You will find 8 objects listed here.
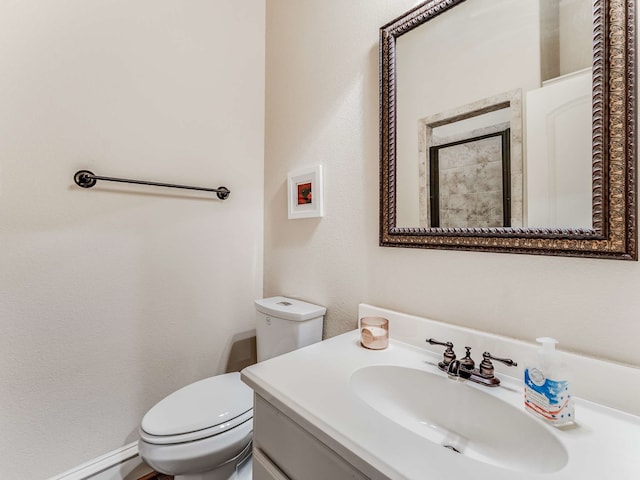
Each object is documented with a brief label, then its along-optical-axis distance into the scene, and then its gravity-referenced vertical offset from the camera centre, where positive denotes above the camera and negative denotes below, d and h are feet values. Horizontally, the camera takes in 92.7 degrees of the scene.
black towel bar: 3.87 +0.82
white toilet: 3.22 -2.01
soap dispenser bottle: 1.98 -0.99
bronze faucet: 2.48 -1.07
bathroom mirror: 2.15 +0.99
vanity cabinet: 1.89 -1.47
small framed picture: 4.44 +0.75
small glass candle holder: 3.20 -0.99
